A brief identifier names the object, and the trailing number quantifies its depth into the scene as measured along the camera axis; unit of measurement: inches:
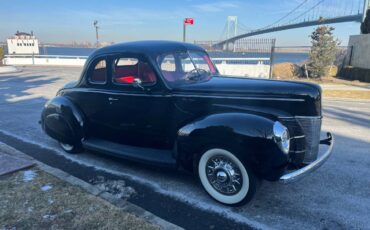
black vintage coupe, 122.8
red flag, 509.7
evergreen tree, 676.1
